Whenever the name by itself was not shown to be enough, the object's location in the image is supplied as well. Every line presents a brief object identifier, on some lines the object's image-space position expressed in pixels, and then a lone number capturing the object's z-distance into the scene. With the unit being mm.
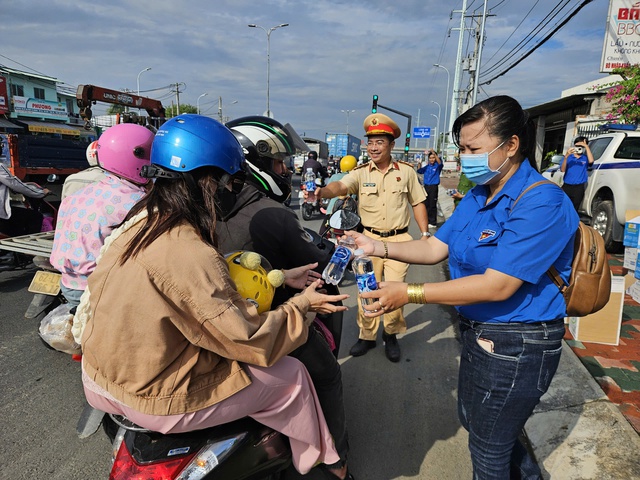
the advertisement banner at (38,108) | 33156
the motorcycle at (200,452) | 1562
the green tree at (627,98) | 9867
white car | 7016
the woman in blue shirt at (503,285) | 1546
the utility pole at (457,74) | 28827
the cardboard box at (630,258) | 3906
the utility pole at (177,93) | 46219
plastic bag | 2803
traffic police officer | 3787
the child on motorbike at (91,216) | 2682
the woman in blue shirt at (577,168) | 8062
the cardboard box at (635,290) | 3778
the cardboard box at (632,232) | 3865
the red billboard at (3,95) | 24856
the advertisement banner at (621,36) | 12328
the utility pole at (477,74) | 18188
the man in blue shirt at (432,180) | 10470
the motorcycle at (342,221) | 2499
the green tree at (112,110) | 47381
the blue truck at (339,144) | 43781
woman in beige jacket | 1314
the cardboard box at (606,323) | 3676
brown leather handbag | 1690
